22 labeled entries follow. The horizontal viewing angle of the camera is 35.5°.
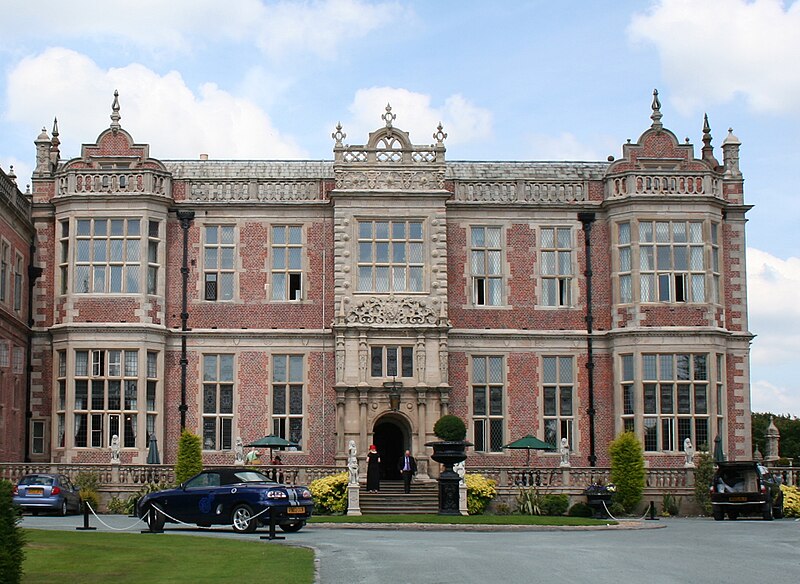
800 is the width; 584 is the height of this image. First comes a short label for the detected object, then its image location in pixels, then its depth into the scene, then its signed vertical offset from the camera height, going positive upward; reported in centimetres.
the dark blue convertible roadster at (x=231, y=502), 2767 -197
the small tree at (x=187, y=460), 3797 -138
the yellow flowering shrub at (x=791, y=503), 3750 -268
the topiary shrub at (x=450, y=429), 3694 -44
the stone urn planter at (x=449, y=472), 3541 -165
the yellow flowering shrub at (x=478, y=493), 3728 -235
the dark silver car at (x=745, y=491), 3600 -225
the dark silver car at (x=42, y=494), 3422 -216
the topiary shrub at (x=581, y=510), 3716 -286
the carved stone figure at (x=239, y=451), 3972 -116
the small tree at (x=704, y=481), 3866 -208
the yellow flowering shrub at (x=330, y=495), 3694 -238
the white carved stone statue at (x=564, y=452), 3919 -120
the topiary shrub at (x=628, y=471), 3831 -175
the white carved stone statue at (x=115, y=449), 3867 -107
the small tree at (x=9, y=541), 1465 -149
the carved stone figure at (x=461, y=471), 3666 -166
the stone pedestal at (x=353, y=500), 3641 -250
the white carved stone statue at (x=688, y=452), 3991 -122
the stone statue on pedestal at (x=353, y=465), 3669 -149
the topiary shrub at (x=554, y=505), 3766 -274
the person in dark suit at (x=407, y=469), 3853 -171
